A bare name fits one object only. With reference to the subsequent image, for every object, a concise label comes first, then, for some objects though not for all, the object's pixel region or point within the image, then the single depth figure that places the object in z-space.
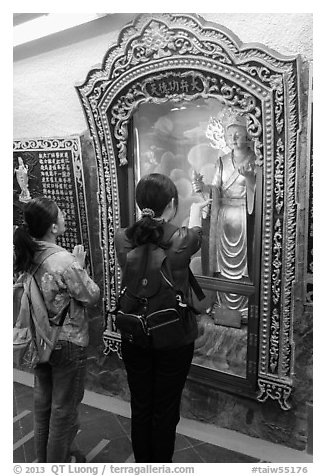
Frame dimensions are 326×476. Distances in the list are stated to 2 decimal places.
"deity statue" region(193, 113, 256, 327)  2.25
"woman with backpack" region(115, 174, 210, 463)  1.68
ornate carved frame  1.99
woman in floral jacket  1.82
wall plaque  2.66
